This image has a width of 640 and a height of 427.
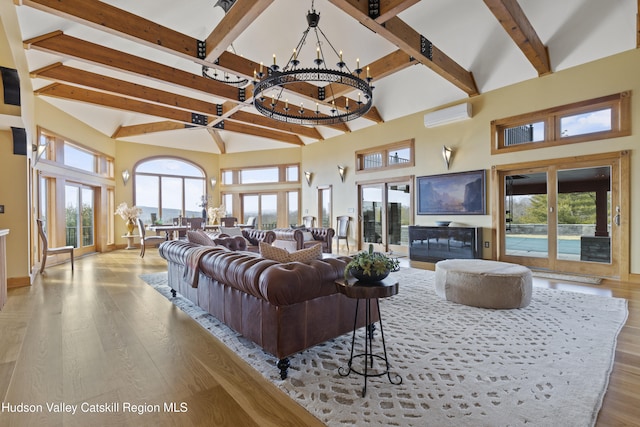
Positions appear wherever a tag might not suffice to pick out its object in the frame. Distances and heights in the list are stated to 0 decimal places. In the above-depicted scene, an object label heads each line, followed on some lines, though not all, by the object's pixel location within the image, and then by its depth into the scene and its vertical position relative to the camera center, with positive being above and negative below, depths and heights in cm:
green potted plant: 202 -36
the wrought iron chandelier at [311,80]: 350 +158
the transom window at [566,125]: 479 +151
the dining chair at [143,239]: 779 -63
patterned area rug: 169 -111
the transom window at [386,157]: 765 +151
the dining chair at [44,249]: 556 -64
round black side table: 197 -52
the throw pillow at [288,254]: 257 -35
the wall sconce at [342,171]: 920 +126
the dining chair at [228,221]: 885 -23
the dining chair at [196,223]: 818 -24
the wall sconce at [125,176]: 958 +122
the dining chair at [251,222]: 1017 -29
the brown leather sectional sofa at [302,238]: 663 -56
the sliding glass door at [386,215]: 784 -7
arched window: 1012 +92
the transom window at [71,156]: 668 +152
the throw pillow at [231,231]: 671 -38
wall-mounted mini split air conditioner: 630 +208
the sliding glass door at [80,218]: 768 -7
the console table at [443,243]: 608 -66
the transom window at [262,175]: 1100 +145
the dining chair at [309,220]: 1019 -23
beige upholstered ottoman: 343 -86
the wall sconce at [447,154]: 671 +128
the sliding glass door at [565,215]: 488 -8
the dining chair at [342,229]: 890 -49
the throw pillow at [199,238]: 397 -32
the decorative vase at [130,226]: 916 -34
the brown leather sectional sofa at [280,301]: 210 -68
